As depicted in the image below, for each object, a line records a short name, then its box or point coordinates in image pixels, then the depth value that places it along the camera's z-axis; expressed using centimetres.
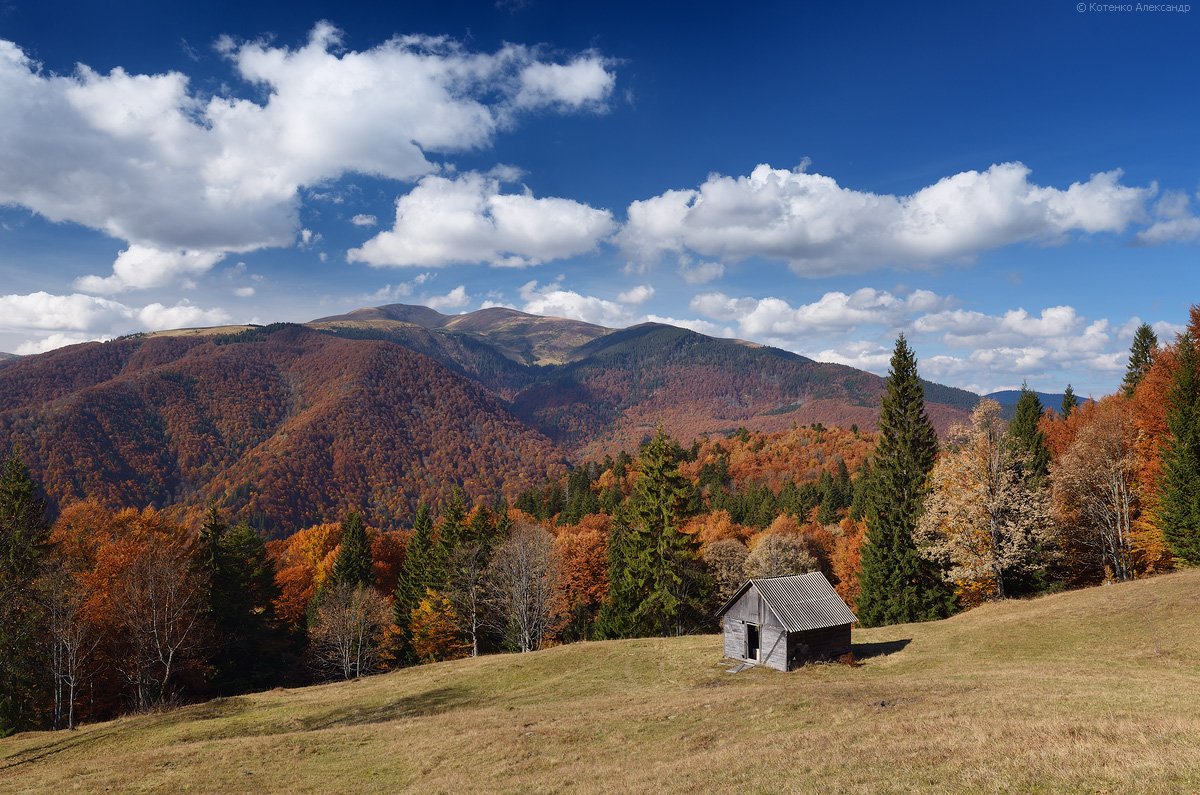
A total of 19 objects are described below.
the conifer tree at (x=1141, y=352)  8125
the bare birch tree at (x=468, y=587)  6238
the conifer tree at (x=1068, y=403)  8225
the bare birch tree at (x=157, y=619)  4688
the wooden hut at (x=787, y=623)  3772
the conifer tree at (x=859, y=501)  9356
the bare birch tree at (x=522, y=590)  6097
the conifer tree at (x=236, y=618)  5538
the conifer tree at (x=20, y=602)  3825
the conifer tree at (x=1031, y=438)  5225
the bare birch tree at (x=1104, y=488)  5191
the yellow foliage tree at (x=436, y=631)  6438
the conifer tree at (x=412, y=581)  6944
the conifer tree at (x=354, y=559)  7169
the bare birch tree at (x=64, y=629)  4097
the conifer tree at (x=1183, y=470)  4372
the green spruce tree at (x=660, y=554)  5447
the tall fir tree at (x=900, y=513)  5125
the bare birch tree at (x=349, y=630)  6041
